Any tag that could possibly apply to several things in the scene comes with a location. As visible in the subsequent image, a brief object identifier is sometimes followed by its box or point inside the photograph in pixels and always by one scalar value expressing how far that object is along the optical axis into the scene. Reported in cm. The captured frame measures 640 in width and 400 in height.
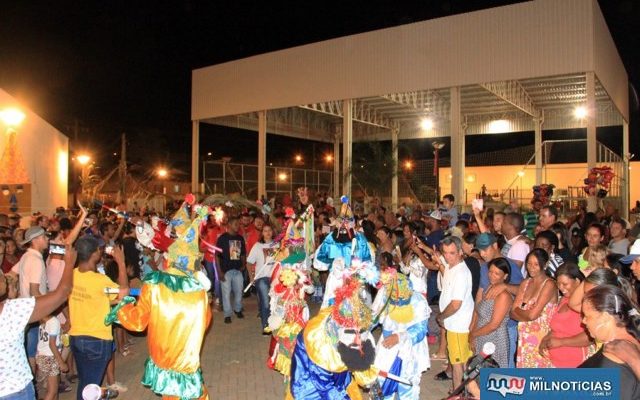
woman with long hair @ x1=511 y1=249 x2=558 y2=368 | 517
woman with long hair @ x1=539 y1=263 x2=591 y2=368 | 461
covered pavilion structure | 1658
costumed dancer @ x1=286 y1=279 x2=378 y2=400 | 417
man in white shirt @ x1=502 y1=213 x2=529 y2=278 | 677
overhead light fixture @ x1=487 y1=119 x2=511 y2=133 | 2767
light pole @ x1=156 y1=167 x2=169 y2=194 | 3685
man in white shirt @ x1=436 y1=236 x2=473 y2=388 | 579
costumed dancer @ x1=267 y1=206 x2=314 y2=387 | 582
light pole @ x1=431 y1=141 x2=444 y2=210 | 2011
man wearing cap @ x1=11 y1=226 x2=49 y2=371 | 584
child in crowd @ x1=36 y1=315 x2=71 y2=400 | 588
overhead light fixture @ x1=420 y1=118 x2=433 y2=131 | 2847
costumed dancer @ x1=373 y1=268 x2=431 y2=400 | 511
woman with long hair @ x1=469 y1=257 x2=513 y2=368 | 543
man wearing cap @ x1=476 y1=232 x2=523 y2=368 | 595
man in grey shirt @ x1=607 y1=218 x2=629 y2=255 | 795
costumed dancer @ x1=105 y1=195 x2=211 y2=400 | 459
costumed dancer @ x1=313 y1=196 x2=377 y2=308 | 485
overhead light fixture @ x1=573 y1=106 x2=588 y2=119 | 2408
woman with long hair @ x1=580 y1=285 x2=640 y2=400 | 278
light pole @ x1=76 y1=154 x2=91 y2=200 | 2925
